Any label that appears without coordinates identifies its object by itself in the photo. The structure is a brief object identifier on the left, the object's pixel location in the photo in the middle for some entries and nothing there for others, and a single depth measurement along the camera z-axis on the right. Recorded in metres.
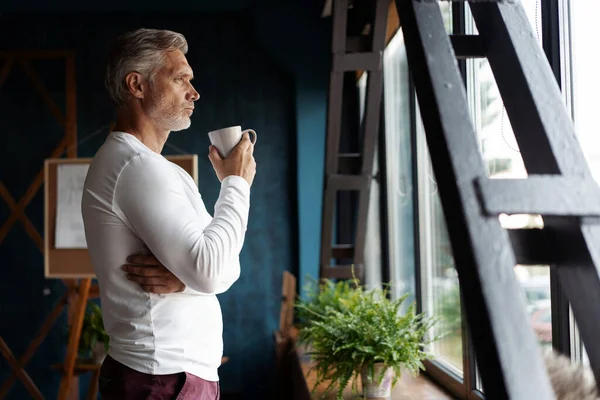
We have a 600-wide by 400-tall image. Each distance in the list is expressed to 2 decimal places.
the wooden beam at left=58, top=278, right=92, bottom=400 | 3.76
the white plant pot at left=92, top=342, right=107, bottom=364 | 4.04
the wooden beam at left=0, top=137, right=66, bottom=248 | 4.83
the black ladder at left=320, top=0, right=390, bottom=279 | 3.21
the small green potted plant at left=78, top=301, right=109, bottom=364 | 4.06
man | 1.11
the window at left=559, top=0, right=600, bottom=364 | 1.48
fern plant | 2.30
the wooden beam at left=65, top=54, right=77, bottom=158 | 4.67
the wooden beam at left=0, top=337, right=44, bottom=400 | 4.90
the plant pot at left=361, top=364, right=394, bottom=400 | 2.33
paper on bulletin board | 3.83
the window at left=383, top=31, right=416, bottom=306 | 3.40
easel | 4.73
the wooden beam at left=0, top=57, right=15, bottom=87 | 4.98
